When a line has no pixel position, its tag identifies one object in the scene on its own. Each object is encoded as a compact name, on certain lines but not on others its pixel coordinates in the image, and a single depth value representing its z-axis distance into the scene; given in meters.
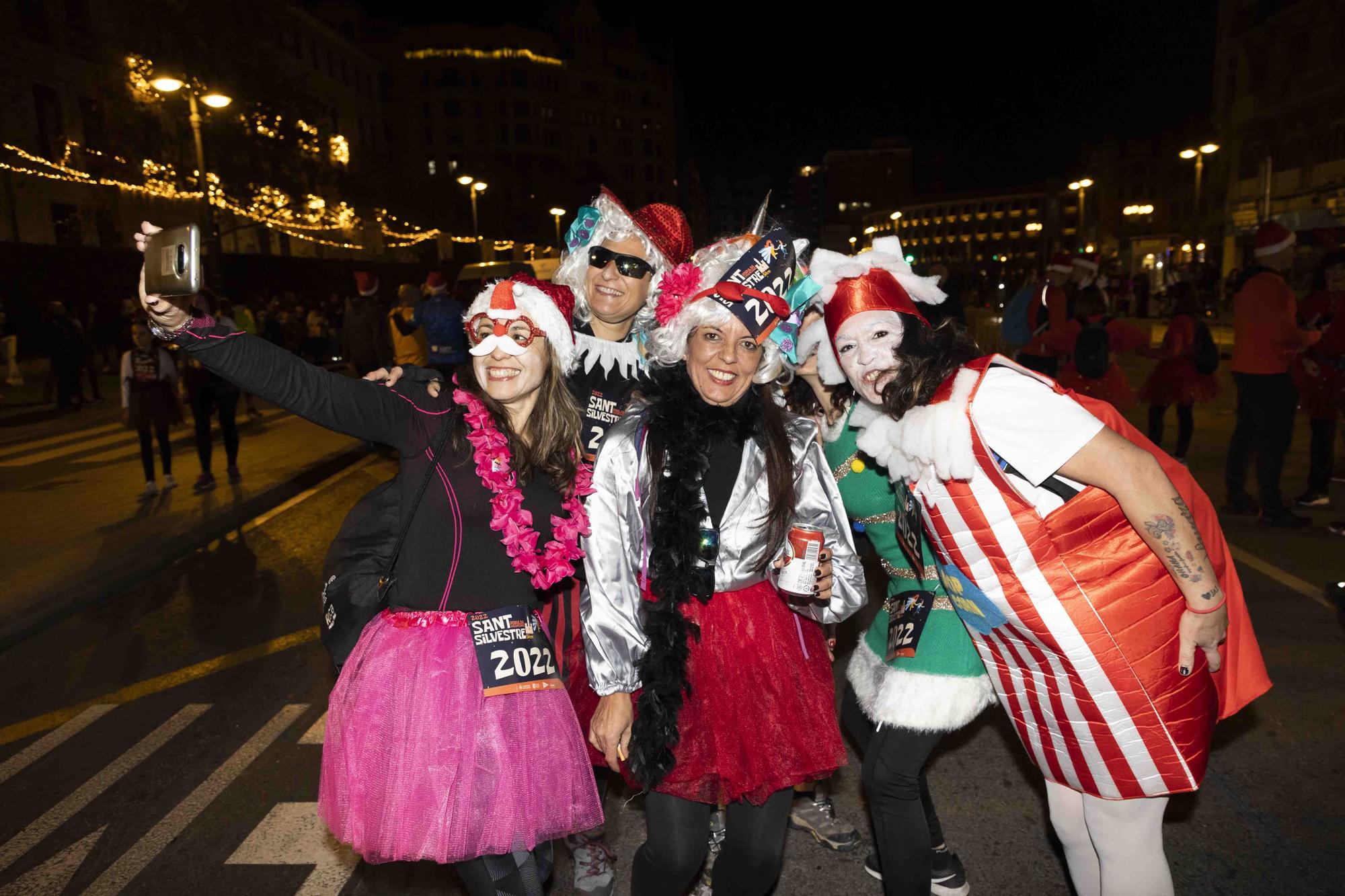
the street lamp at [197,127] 13.88
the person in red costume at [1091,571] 2.03
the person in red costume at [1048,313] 8.22
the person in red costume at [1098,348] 7.33
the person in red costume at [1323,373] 6.82
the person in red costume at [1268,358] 6.48
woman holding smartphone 2.23
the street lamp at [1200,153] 31.35
